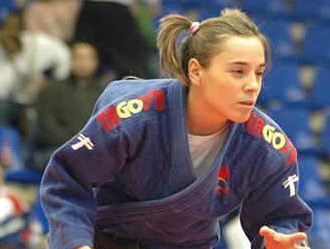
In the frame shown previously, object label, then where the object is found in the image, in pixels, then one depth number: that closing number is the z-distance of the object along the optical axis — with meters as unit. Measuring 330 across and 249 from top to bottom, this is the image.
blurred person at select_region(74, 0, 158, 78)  10.96
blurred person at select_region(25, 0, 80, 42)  11.23
